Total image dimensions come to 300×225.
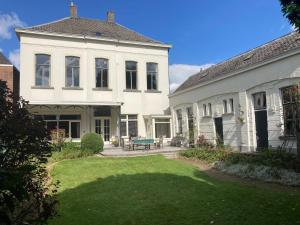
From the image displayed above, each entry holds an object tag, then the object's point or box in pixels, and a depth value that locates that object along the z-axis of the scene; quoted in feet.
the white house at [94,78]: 57.20
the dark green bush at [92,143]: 46.95
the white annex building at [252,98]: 33.91
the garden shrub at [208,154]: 36.99
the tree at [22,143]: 9.30
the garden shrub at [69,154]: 42.11
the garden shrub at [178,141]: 56.67
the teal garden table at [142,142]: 51.07
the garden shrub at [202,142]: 46.89
